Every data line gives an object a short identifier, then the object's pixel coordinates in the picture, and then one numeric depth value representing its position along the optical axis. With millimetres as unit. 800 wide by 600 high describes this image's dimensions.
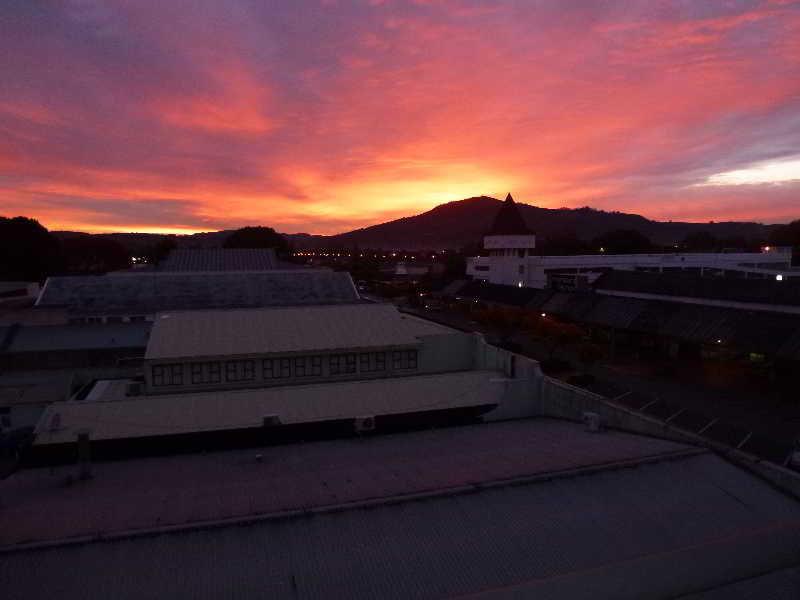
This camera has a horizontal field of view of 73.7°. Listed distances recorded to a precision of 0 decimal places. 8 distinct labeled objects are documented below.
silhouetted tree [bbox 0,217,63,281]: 75875
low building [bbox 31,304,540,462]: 20328
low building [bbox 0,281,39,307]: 51438
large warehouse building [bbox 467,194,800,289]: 67562
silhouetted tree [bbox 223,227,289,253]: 112438
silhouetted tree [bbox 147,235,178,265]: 108200
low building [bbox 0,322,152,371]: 28594
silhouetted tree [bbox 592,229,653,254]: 111688
